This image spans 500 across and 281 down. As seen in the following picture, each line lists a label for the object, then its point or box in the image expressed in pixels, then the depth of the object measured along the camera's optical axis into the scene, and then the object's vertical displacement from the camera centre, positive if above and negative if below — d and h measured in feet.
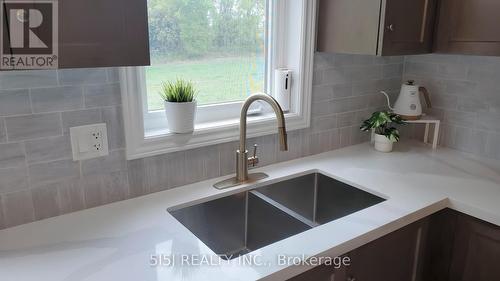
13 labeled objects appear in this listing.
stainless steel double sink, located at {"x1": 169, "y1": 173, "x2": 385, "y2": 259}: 4.56 -2.01
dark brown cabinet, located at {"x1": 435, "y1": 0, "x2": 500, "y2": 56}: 4.72 +0.37
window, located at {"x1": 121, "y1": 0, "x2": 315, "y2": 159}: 4.44 -0.15
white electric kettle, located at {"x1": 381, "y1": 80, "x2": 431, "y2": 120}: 6.06 -0.75
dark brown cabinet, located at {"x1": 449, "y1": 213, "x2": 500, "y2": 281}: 4.21 -2.21
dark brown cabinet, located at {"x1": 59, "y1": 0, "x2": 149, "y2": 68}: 2.66 +0.13
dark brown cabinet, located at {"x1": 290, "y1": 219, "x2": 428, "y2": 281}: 3.60 -2.13
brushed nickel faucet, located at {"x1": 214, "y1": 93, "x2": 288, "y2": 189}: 4.33 -1.23
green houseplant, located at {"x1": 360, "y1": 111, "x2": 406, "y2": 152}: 5.97 -1.17
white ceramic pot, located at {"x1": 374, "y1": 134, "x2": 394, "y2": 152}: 6.08 -1.41
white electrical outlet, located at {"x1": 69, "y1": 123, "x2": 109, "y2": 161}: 3.88 -0.93
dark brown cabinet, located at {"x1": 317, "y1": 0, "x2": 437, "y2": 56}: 4.76 +0.37
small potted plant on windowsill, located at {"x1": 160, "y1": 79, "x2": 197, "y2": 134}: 4.42 -0.62
